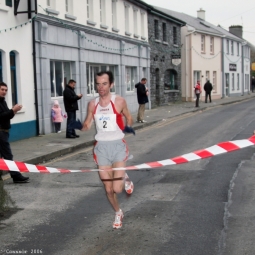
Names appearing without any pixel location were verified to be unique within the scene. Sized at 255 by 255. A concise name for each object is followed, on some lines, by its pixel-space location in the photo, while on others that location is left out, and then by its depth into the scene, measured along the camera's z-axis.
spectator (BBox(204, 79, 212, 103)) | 36.62
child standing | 17.52
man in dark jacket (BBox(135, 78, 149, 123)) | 20.69
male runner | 5.92
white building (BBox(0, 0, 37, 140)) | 14.97
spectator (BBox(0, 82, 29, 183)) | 8.48
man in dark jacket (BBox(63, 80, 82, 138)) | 15.52
